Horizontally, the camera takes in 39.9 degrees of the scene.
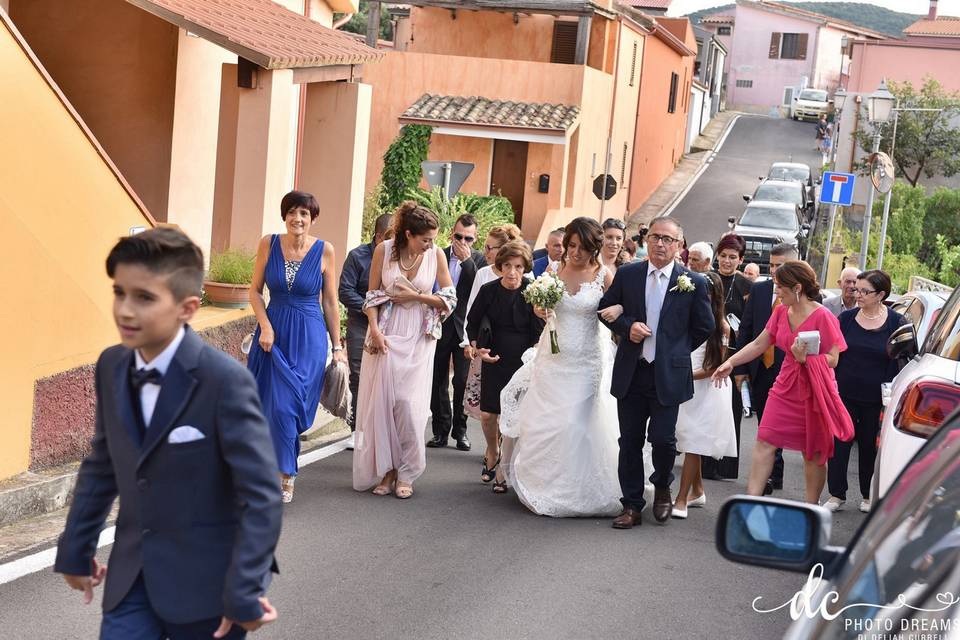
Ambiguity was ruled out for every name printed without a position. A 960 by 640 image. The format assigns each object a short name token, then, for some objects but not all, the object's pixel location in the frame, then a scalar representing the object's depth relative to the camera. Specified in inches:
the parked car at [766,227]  1419.8
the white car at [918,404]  266.8
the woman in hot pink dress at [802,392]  358.6
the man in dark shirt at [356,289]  434.1
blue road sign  990.4
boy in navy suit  149.3
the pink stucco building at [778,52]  3326.8
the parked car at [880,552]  111.0
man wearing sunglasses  465.1
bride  366.6
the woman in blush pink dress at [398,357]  377.7
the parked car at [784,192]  1754.4
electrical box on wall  1341.0
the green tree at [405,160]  1162.6
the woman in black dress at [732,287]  449.1
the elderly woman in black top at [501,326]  400.2
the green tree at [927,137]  1892.2
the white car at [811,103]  2977.4
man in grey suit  460.1
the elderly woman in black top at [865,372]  400.8
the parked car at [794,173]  1993.1
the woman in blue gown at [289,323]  348.2
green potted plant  476.7
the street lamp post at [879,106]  1002.7
